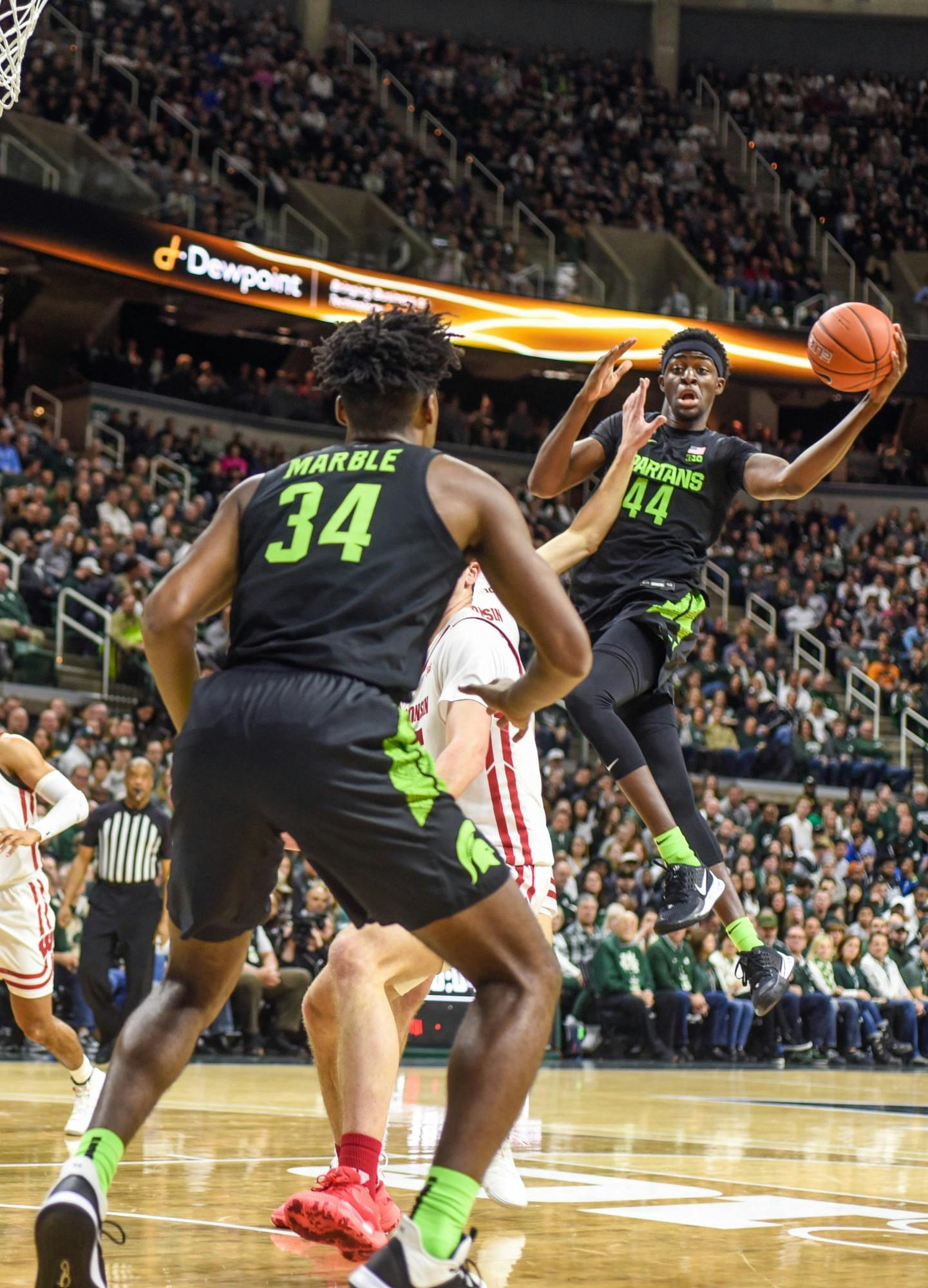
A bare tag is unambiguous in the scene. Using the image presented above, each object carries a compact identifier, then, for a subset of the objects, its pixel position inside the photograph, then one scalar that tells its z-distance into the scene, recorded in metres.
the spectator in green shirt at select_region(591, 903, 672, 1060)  14.07
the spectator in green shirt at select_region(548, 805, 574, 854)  15.99
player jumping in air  6.09
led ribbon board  21.20
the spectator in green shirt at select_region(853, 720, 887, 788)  20.84
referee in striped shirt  10.80
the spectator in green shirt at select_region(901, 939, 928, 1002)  16.27
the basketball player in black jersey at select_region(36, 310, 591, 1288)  3.19
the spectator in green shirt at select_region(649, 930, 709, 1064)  14.51
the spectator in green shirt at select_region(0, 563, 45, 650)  16.03
